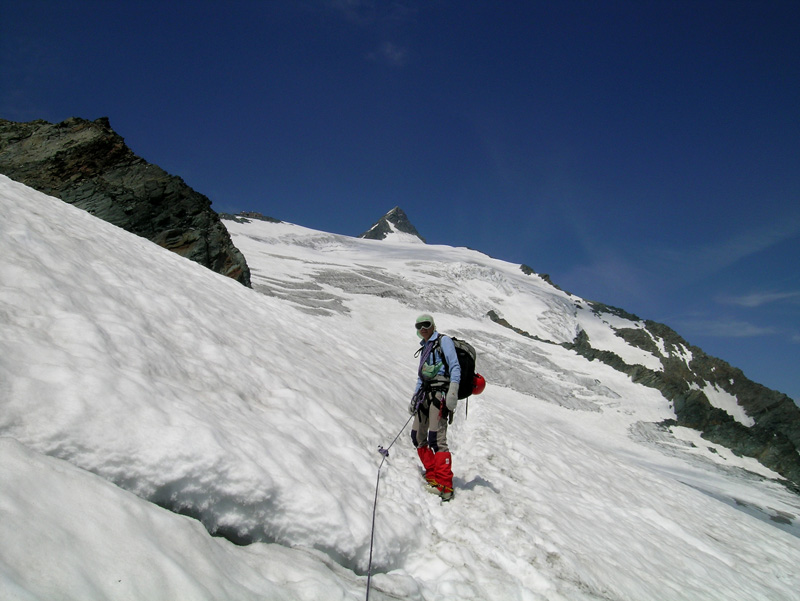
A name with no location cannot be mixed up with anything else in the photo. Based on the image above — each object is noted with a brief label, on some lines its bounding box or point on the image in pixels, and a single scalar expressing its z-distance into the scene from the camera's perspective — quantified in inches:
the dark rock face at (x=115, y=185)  795.4
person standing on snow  221.6
